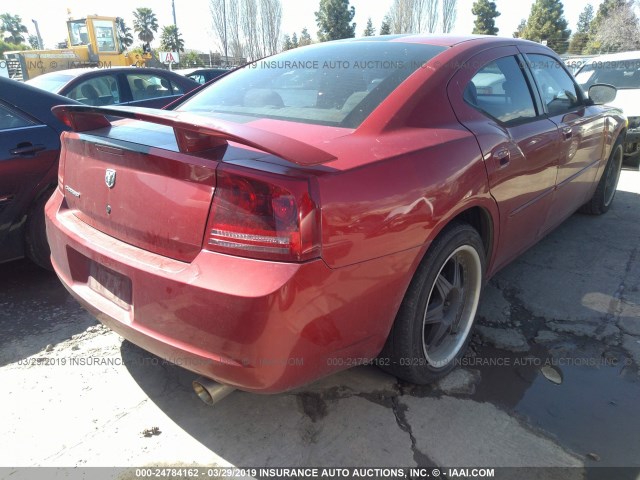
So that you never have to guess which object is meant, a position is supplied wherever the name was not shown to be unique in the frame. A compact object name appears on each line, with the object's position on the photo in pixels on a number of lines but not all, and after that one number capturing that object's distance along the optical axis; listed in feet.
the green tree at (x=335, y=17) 159.94
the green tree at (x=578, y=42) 148.46
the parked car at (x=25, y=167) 9.86
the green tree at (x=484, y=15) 152.56
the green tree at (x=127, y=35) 155.15
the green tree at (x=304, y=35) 194.85
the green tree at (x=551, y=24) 145.59
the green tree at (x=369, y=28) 191.44
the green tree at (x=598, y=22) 113.07
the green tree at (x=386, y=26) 144.66
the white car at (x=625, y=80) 22.36
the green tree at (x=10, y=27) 223.51
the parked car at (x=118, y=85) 20.24
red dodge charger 5.11
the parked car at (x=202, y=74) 39.75
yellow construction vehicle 51.70
